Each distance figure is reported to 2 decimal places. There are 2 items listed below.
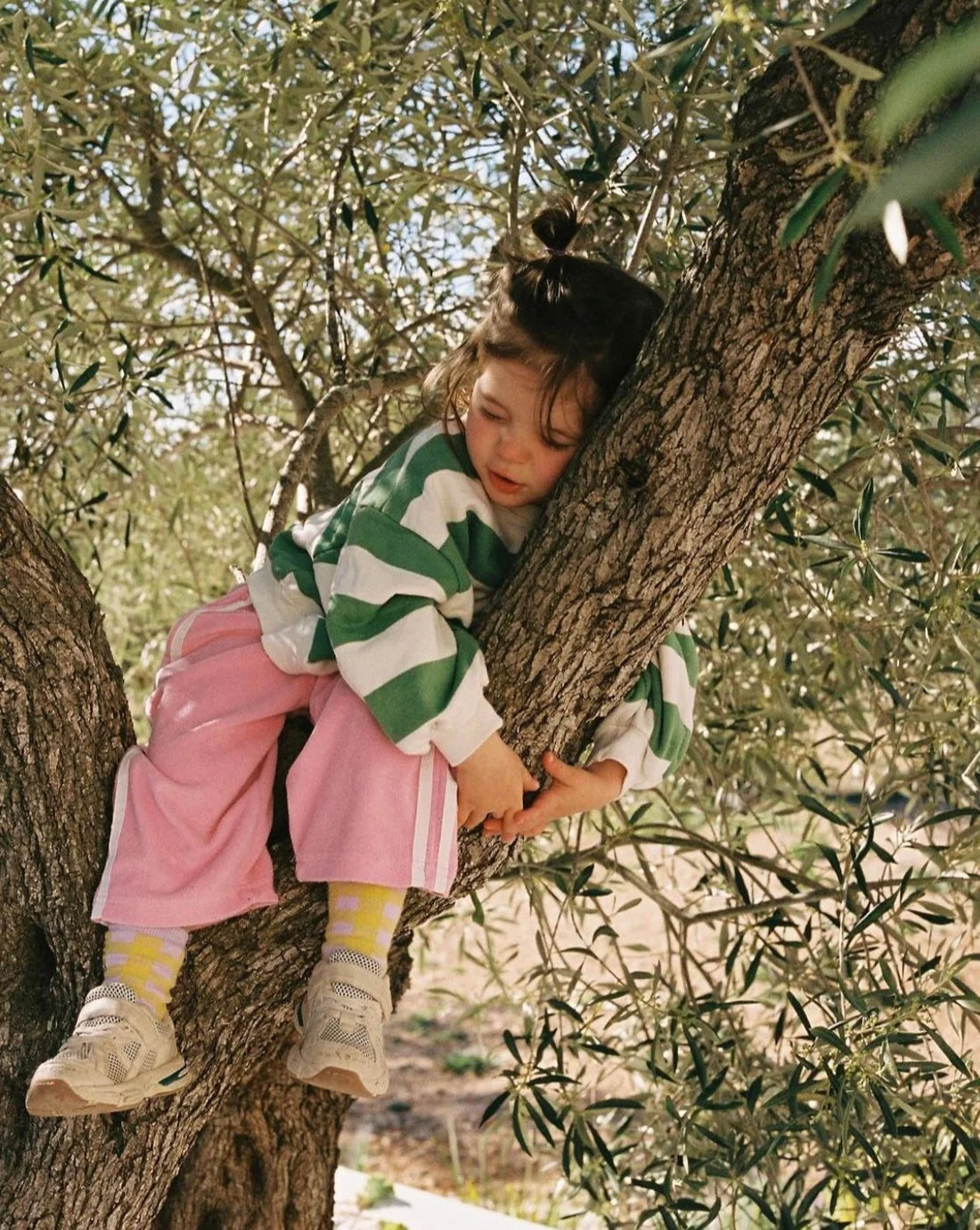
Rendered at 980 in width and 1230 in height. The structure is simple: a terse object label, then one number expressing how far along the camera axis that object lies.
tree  1.63
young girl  1.79
